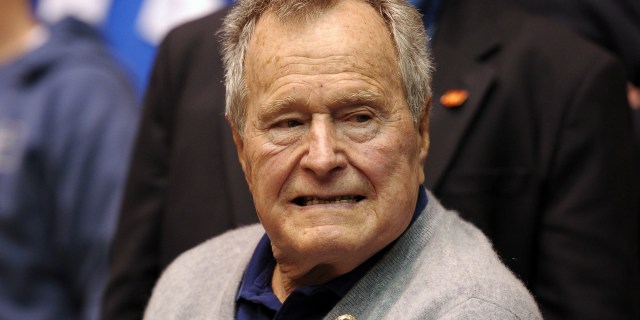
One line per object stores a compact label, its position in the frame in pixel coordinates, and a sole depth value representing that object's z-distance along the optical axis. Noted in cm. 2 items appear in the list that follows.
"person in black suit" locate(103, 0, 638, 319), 627
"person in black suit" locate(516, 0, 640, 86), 759
